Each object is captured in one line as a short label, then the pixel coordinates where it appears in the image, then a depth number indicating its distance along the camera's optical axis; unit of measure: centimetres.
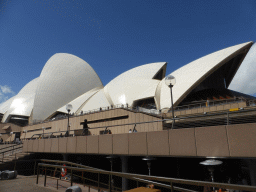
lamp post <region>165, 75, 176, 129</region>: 868
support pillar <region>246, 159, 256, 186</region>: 698
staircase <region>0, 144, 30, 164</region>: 1610
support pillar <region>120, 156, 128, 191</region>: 1026
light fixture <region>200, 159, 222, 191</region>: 608
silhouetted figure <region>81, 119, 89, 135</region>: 1110
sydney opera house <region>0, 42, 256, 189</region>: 652
